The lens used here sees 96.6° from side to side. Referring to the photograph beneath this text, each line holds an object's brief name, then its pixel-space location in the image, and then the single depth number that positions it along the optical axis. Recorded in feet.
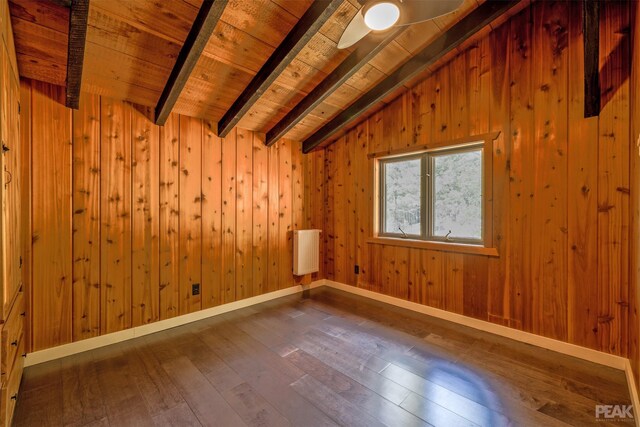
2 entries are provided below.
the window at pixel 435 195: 9.41
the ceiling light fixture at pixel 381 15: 4.73
